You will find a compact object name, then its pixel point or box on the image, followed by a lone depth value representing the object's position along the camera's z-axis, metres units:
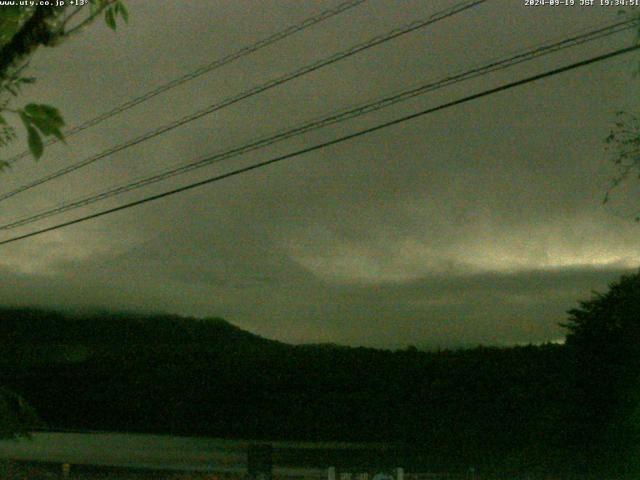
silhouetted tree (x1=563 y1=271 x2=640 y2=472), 17.70
